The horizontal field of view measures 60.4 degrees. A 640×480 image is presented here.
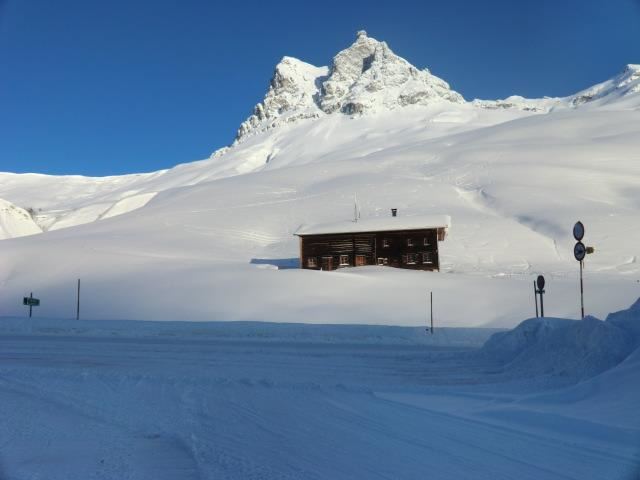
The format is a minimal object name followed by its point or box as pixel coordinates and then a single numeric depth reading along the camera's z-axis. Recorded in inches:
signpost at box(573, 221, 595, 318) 580.7
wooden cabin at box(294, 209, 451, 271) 1624.0
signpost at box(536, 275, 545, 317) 648.6
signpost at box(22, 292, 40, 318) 885.2
